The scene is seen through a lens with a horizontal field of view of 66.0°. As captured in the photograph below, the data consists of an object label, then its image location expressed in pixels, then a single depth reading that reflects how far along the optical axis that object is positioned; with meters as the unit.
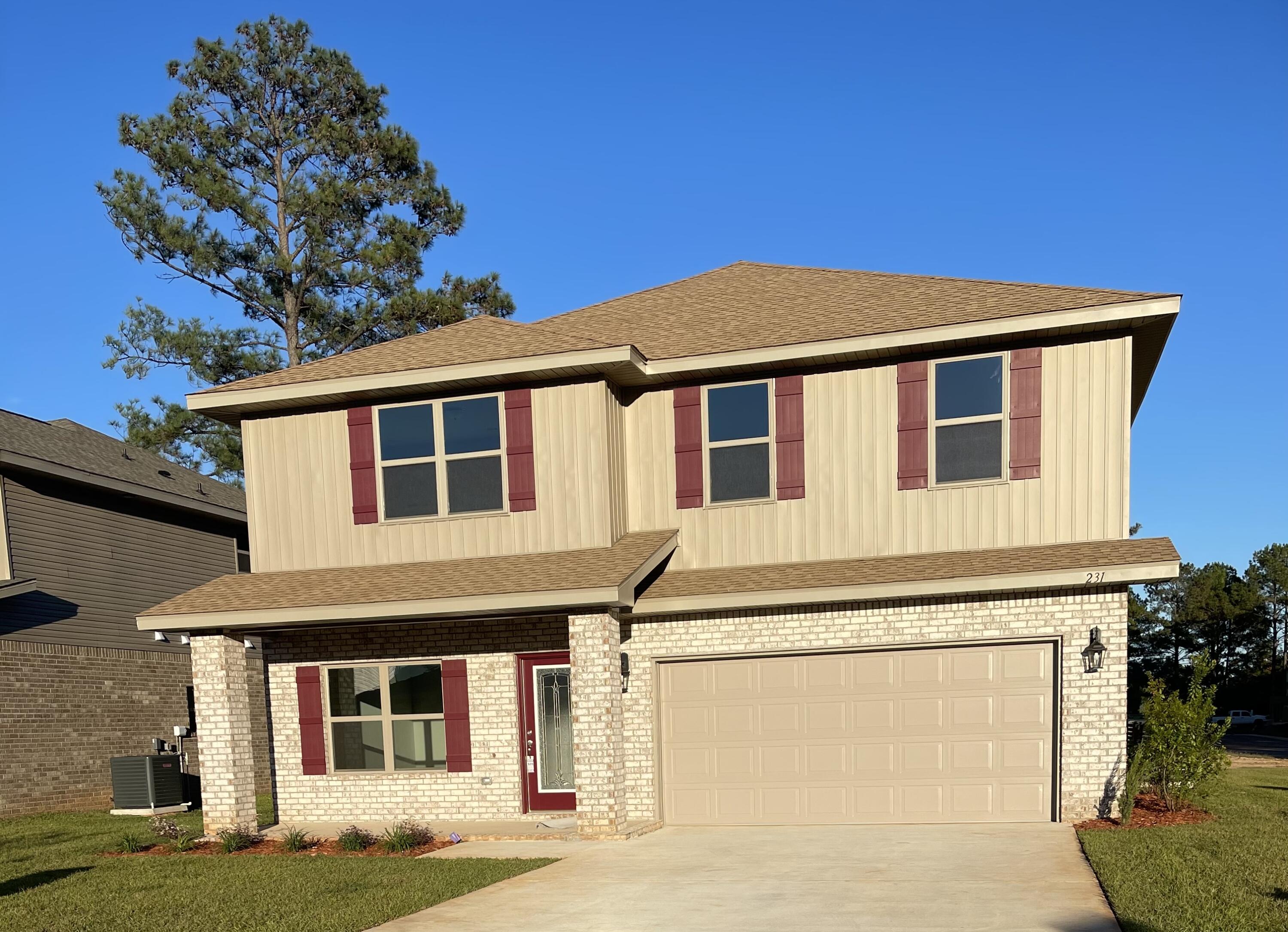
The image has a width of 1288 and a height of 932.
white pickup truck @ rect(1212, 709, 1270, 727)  48.19
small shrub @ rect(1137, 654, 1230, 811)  10.73
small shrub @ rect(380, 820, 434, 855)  10.81
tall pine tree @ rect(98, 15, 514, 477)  26.09
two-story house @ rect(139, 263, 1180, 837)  11.04
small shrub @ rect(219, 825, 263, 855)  11.25
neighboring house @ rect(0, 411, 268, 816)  15.41
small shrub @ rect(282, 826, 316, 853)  11.13
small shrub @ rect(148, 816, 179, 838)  11.88
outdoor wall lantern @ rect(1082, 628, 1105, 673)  10.62
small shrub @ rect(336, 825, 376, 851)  10.98
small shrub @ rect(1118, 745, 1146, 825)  10.39
